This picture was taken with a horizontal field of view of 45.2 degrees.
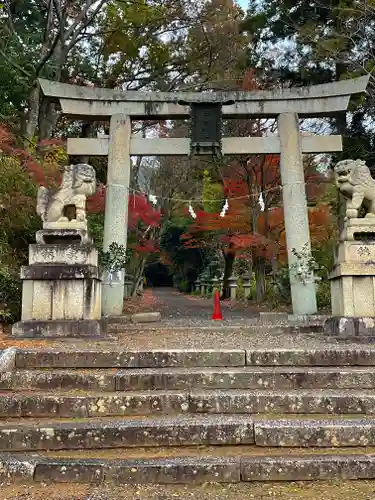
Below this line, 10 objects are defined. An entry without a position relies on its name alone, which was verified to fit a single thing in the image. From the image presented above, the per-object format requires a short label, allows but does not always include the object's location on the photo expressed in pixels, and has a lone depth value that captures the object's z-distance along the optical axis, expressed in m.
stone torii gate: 10.80
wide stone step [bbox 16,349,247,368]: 4.94
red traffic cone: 11.34
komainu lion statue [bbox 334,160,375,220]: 7.22
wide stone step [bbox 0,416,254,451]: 3.65
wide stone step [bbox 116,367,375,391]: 4.45
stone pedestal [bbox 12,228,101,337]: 6.73
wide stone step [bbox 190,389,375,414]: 4.05
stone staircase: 3.29
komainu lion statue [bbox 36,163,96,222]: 7.34
